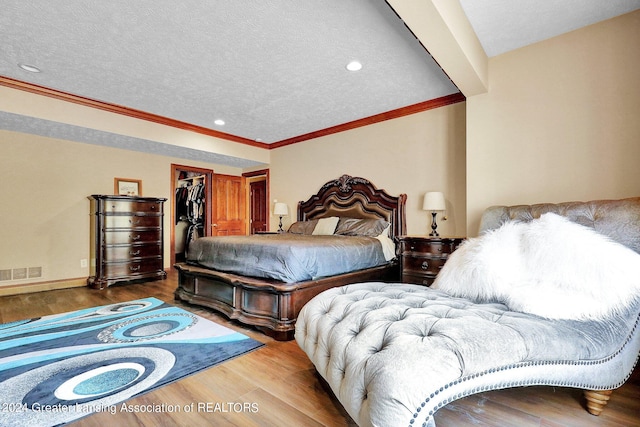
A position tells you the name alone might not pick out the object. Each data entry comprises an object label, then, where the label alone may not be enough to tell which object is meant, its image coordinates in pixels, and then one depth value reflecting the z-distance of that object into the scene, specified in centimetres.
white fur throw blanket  141
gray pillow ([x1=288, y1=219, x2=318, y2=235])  464
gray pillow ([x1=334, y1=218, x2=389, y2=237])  401
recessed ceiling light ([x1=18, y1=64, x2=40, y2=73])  292
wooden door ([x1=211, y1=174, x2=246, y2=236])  631
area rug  153
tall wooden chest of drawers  425
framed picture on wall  493
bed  248
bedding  255
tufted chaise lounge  101
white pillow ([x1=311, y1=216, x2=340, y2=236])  434
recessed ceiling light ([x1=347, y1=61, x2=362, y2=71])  289
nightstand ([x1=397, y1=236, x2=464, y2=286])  311
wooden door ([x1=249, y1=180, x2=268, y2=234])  639
